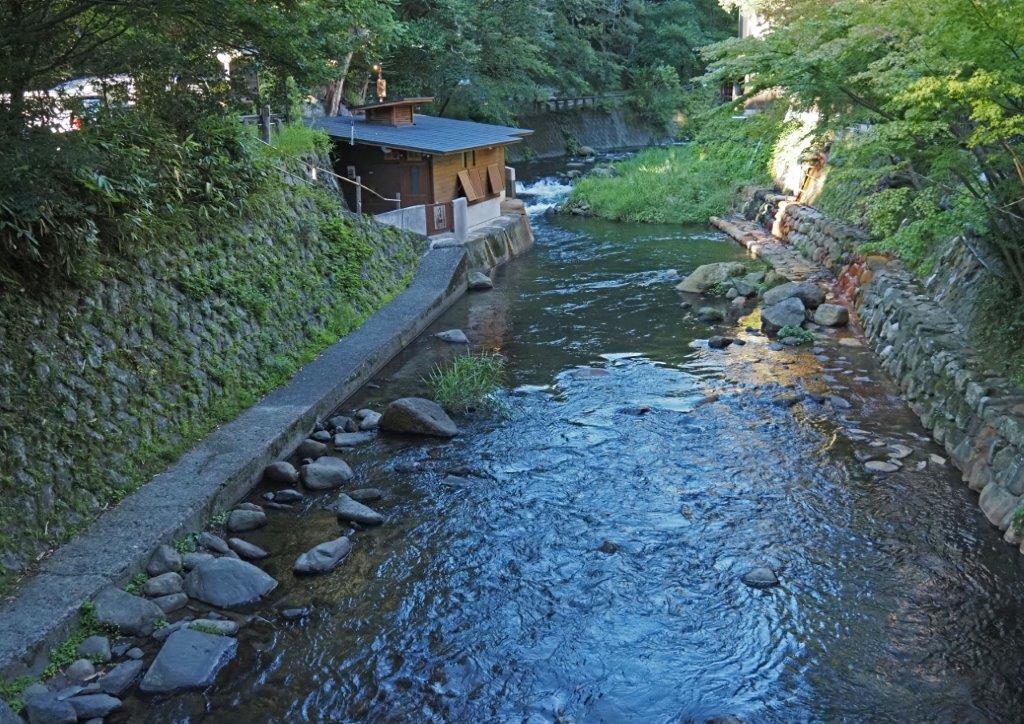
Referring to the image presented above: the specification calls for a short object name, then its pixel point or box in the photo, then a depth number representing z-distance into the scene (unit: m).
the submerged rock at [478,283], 23.48
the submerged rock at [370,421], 13.71
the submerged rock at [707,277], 22.72
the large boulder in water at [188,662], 7.76
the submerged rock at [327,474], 11.70
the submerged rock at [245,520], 10.50
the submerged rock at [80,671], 7.65
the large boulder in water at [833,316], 18.81
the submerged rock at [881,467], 11.90
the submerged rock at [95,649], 7.90
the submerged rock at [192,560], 9.38
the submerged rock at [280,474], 11.75
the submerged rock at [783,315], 18.70
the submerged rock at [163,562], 9.20
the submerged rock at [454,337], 18.62
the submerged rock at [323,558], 9.68
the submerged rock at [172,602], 8.80
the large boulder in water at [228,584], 9.04
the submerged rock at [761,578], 9.31
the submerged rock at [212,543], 9.85
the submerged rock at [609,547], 10.00
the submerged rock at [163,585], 8.90
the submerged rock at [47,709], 7.06
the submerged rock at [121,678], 7.64
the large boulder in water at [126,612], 8.30
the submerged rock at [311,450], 12.64
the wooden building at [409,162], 24.99
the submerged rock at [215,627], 8.46
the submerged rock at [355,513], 10.74
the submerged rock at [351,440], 13.09
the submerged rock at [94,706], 7.30
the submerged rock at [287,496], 11.31
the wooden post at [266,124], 20.45
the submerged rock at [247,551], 9.95
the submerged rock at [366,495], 11.38
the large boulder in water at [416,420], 13.41
